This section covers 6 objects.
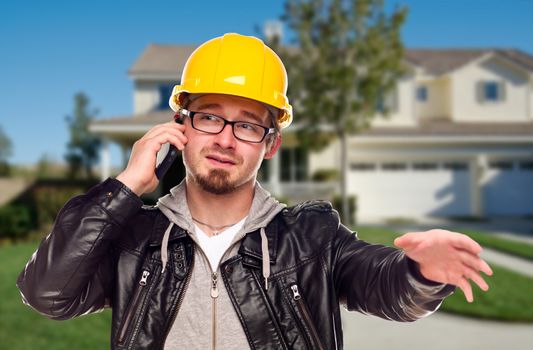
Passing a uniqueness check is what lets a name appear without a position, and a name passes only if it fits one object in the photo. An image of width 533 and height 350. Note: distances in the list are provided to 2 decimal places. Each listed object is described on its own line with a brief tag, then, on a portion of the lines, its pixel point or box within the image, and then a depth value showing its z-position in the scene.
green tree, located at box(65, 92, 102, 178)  29.33
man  1.65
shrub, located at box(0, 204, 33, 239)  15.12
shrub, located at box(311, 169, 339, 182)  19.36
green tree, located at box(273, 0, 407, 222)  15.91
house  19.97
